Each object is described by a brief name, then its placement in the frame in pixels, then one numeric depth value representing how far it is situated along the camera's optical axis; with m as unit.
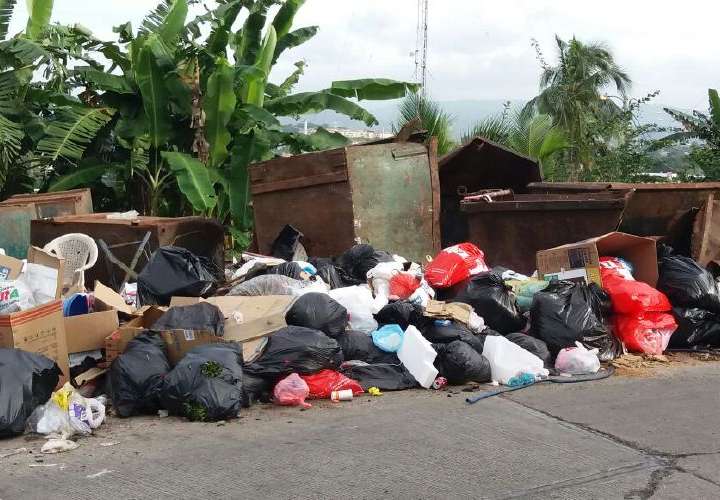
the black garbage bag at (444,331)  5.59
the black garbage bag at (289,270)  6.49
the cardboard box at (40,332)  4.60
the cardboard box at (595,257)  6.41
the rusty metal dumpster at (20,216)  7.84
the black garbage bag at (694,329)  6.33
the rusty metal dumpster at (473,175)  8.79
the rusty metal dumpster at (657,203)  7.29
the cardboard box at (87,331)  5.17
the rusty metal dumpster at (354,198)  7.68
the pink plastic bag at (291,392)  4.86
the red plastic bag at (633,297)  6.12
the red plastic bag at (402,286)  6.33
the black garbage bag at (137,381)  4.64
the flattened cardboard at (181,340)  5.03
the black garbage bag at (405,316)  5.75
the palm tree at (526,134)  12.73
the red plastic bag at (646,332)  6.09
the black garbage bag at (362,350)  5.47
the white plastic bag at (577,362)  5.59
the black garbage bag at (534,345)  5.69
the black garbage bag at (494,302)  6.03
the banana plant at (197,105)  9.33
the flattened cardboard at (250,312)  5.30
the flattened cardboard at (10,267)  5.43
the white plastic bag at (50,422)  4.27
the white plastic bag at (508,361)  5.40
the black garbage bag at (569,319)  5.79
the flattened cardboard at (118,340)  5.08
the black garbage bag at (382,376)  5.24
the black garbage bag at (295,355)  5.00
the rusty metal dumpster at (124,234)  7.00
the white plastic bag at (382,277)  6.21
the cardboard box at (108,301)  5.58
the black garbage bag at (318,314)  5.41
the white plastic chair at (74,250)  6.52
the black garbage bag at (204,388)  4.48
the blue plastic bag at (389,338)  5.50
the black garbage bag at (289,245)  7.53
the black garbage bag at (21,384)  4.18
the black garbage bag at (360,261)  6.84
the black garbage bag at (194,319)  5.15
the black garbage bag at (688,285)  6.35
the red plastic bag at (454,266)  6.57
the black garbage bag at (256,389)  4.87
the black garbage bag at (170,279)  6.08
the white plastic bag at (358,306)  5.86
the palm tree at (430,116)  13.10
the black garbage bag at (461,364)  5.29
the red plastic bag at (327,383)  5.02
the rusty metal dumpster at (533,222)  7.12
